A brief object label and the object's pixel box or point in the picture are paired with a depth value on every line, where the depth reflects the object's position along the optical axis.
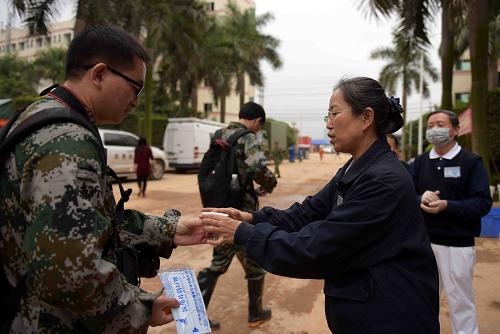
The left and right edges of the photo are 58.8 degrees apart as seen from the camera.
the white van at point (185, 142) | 19.70
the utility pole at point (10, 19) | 12.20
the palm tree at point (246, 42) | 33.66
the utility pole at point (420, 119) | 18.97
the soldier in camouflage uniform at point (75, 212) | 1.25
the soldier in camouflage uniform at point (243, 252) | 4.02
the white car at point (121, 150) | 14.84
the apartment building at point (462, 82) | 40.41
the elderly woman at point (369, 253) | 1.76
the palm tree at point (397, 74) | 39.32
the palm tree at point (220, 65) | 31.25
